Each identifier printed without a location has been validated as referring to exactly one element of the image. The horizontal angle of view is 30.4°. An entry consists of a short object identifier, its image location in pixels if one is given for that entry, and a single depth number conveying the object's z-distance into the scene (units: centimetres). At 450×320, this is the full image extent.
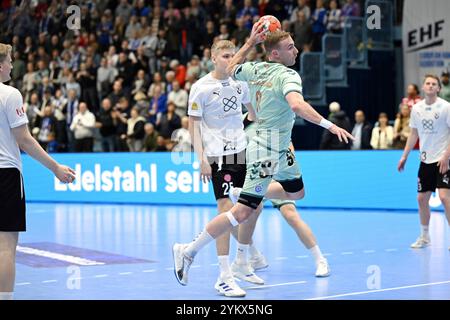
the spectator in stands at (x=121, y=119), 2098
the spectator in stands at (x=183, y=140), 1875
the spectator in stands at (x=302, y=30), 2025
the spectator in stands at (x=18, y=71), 2581
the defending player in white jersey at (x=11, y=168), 600
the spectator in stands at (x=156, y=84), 2117
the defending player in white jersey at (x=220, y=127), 774
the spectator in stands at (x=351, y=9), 2000
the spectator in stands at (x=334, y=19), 2019
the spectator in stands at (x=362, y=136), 1744
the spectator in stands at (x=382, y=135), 1700
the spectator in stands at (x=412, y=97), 1719
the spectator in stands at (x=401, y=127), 1672
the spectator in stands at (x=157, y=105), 2077
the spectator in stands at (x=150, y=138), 1973
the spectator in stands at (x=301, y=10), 2061
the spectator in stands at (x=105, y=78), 2298
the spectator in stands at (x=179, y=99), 2002
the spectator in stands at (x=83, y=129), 2138
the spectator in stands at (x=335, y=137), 1767
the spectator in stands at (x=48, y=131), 2228
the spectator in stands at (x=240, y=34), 2066
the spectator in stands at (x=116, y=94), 2206
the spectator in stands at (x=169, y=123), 1962
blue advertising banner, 1594
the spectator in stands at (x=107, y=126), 2147
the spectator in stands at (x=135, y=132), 2028
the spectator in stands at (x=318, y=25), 2050
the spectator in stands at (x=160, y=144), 1945
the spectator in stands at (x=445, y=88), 1716
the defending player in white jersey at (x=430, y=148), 1035
